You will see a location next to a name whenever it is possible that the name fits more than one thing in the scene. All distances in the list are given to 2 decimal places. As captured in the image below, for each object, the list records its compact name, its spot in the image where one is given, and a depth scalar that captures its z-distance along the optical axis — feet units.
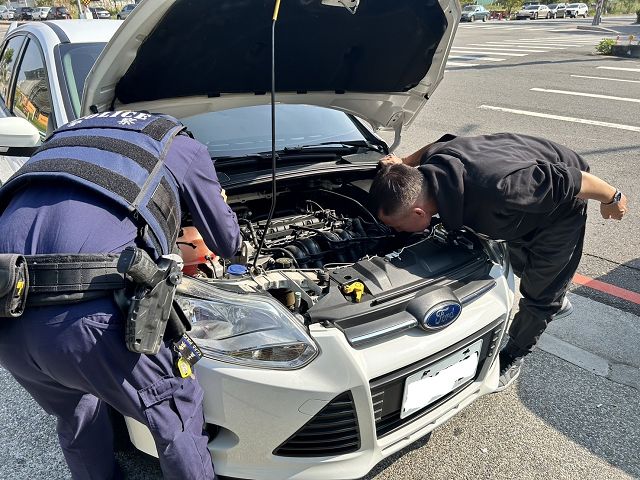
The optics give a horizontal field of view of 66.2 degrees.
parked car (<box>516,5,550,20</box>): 123.03
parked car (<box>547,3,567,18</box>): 126.82
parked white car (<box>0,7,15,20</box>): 133.39
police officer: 4.14
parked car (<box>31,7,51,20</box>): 124.16
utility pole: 86.78
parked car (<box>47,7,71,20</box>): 118.10
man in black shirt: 6.24
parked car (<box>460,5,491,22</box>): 116.06
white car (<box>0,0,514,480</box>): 5.10
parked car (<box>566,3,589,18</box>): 126.82
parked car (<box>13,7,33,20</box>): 129.22
